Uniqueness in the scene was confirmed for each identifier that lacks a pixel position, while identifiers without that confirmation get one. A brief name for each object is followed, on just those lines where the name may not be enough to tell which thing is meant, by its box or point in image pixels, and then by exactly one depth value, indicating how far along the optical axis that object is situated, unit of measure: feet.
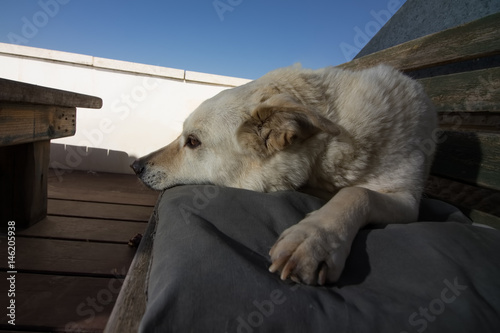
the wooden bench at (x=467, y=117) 4.92
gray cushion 1.92
